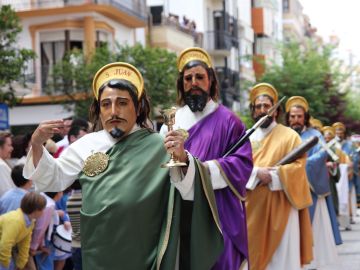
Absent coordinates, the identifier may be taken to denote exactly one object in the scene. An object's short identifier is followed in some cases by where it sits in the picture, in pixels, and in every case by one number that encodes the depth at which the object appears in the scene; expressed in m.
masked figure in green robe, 5.02
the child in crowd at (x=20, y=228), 7.72
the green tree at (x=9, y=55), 14.80
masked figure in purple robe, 6.10
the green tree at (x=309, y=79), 29.00
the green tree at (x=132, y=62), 27.02
